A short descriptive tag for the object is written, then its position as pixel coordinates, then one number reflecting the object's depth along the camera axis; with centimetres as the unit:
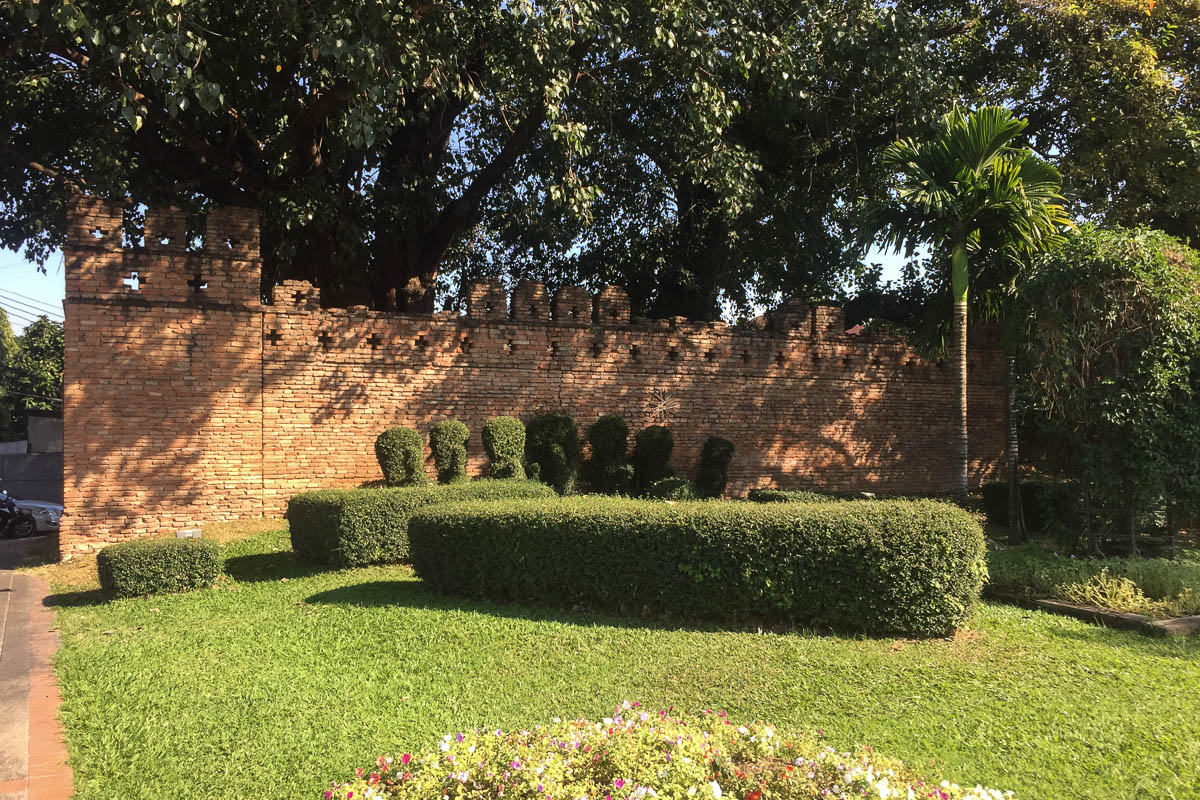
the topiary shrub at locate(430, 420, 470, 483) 1121
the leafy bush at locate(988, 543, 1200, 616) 682
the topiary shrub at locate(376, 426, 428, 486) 1079
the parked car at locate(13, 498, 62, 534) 1595
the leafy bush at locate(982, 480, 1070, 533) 1012
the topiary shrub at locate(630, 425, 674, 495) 1301
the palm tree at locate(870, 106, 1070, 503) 1056
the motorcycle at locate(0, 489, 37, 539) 1555
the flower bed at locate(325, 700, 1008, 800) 285
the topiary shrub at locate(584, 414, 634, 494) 1288
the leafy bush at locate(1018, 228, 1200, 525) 856
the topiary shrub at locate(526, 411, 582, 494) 1217
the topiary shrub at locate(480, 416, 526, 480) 1163
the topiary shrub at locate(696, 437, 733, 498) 1350
